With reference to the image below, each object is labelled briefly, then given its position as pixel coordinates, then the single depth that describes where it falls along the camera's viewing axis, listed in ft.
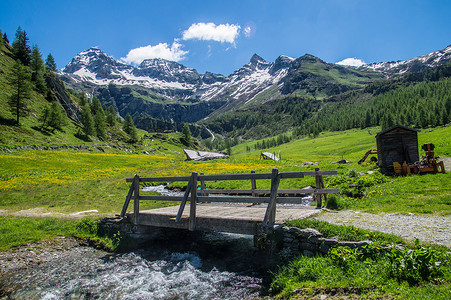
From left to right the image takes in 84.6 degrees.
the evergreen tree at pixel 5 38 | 484.42
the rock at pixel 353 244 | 26.65
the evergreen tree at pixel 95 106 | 456.45
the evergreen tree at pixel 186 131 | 650.43
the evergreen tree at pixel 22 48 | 415.44
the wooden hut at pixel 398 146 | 87.81
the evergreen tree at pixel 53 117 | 269.81
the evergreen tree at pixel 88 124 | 340.59
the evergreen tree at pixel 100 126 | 388.98
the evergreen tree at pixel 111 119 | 504.84
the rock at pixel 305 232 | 29.96
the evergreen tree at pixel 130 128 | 477.77
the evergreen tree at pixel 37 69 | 358.43
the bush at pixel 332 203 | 48.80
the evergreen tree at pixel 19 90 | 251.60
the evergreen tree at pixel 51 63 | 516.73
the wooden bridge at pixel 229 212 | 35.04
